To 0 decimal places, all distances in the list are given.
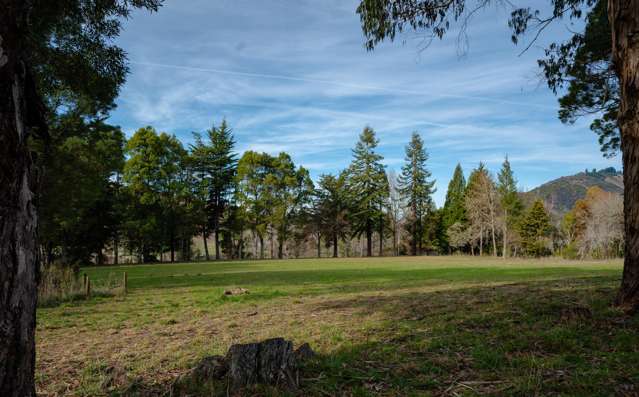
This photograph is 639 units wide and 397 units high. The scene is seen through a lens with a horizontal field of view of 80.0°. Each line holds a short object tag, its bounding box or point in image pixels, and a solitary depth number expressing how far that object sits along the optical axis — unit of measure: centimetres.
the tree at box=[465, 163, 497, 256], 4556
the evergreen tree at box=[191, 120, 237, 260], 4931
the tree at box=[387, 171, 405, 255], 6462
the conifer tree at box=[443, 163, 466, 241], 5997
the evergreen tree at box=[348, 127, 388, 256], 5959
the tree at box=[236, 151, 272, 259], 4994
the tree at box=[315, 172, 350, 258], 5747
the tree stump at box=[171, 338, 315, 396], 344
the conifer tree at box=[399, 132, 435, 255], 6271
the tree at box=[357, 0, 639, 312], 514
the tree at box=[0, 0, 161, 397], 240
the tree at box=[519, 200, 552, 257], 5275
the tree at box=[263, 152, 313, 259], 5091
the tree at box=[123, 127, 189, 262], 4016
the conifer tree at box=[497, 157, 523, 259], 5556
